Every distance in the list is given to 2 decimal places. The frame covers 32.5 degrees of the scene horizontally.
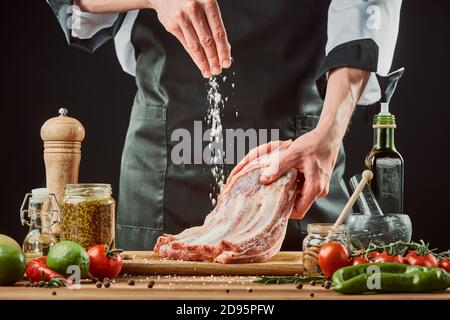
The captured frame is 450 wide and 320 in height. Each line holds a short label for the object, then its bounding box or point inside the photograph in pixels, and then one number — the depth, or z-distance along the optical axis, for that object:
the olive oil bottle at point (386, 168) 2.56
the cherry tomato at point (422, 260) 1.96
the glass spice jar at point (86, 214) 2.21
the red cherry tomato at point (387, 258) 1.98
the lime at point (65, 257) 1.90
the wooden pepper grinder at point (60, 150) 2.46
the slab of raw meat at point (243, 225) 2.28
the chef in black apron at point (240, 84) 2.90
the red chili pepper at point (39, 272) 1.89
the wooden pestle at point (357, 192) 2.13
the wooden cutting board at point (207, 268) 2.21
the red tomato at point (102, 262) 2.01
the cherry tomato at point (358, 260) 1.94
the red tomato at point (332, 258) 1.94
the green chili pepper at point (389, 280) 1.76
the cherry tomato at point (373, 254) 2.06
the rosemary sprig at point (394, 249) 2.04
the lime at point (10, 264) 1.86
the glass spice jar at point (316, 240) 2.06
